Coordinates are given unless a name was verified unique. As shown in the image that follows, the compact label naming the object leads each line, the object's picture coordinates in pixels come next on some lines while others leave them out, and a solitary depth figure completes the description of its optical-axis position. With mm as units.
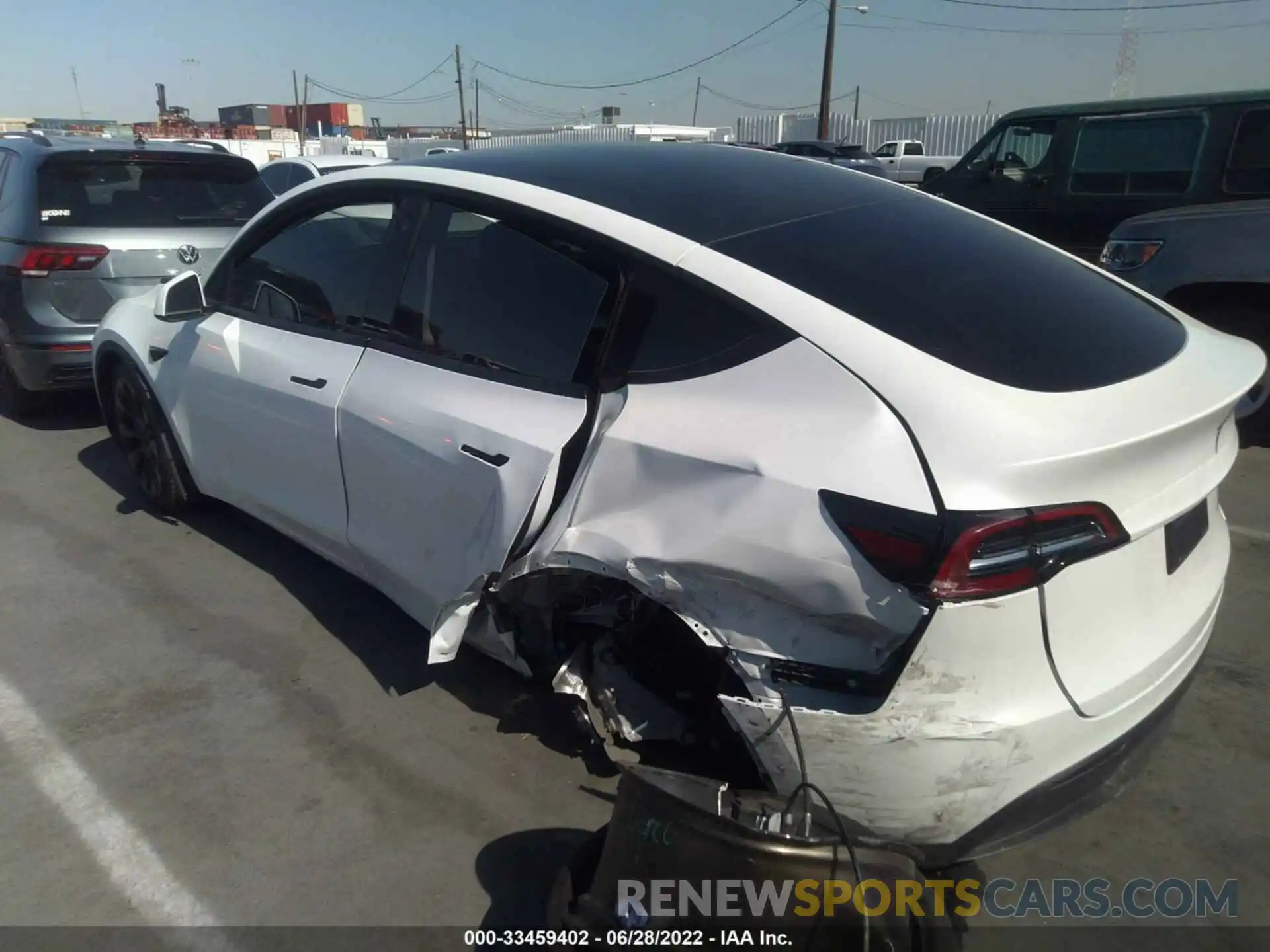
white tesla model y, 1885
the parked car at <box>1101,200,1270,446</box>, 5195
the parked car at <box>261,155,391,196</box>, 10938
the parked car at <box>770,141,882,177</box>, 26250
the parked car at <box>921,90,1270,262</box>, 6727
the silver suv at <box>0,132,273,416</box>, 5512
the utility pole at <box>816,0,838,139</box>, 32500
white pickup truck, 28484
